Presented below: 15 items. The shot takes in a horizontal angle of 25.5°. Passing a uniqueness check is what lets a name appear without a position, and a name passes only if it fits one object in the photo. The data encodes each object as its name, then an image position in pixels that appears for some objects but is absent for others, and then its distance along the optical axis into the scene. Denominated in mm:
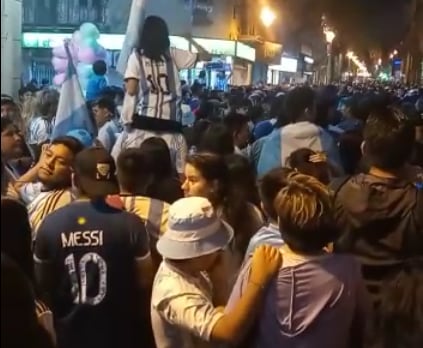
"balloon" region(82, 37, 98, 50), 13234
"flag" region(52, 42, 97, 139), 7246
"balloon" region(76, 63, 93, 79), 12109
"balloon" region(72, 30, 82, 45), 13259
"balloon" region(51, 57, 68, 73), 12034
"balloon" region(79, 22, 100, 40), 13281
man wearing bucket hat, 3408
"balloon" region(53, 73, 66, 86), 11847
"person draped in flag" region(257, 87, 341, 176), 6605
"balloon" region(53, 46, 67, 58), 12461
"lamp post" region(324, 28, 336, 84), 50156
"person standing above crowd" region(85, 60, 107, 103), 11164
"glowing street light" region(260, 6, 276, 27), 34906
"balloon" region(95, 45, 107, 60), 13141
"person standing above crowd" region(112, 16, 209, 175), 7592
